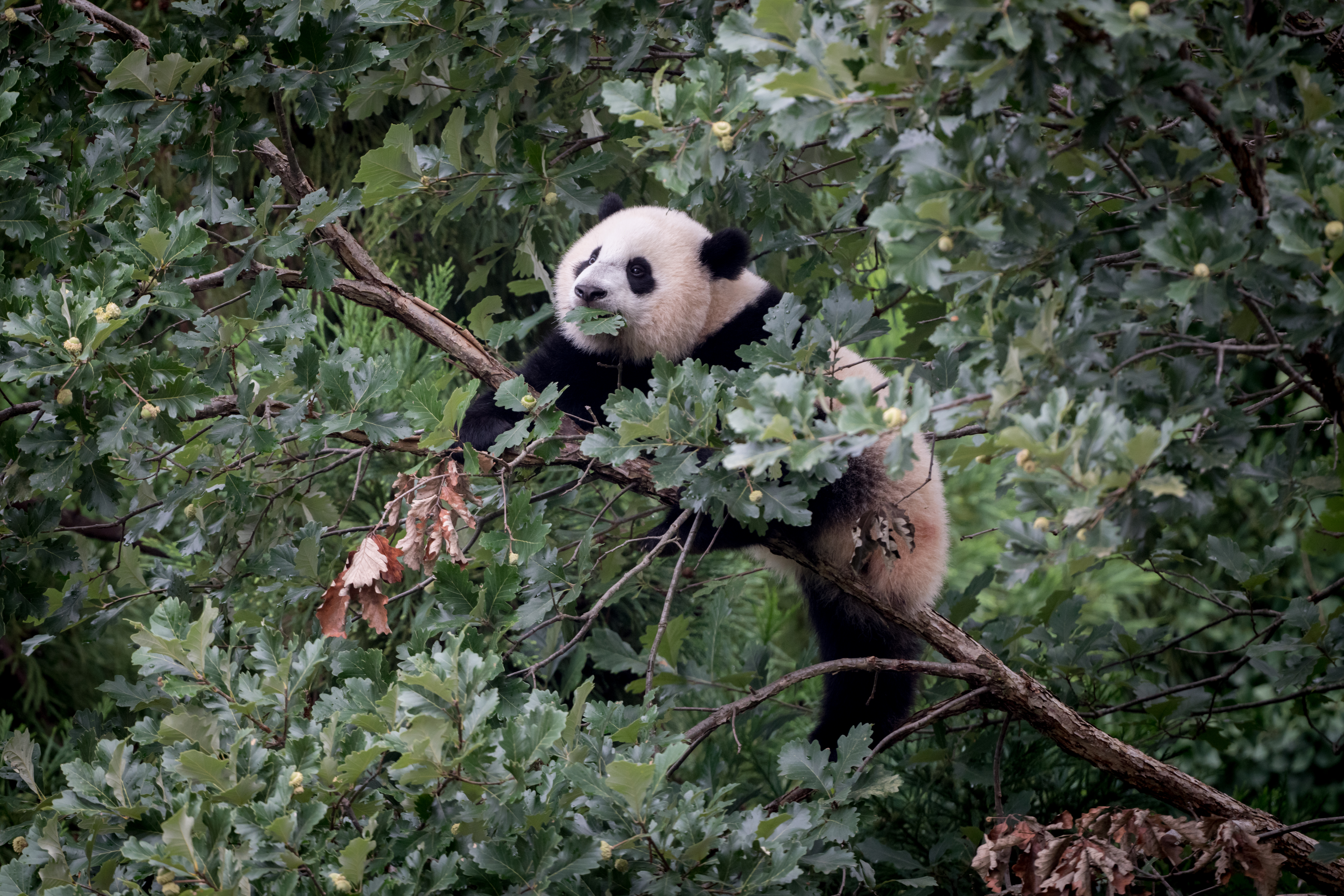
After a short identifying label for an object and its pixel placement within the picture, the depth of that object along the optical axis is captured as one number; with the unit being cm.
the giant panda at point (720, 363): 2379
